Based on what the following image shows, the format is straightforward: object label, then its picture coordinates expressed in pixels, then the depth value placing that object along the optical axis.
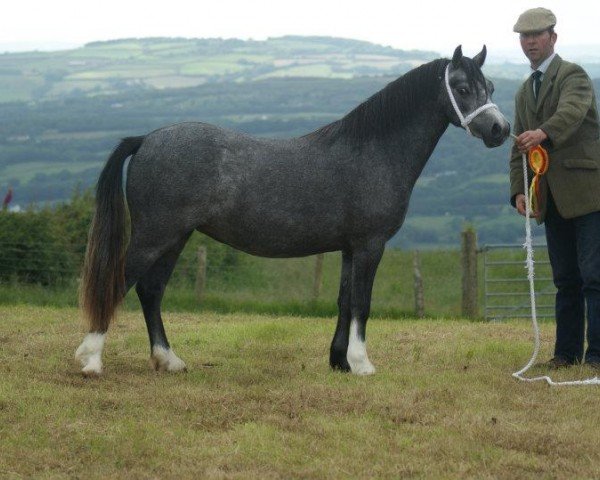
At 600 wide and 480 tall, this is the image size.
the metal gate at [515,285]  21.50
